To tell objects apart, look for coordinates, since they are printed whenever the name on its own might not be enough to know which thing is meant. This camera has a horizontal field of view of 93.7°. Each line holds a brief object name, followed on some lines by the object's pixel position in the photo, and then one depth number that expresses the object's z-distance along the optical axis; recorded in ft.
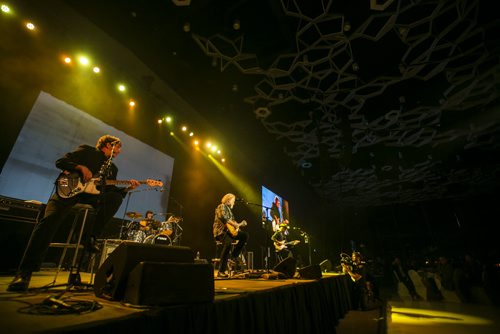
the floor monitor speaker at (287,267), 13.50
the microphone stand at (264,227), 27.78
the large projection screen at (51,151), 12.89
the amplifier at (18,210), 11.02
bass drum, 16.92
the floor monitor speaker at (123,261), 4.80
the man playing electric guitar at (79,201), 6.46
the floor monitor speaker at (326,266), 25.36
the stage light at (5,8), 13.07
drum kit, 16.47
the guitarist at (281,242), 20.53
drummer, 16.74
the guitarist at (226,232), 13.65
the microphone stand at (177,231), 19.11
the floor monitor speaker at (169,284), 4.10
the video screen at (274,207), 29.23
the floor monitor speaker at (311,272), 12.25
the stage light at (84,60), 16.14
